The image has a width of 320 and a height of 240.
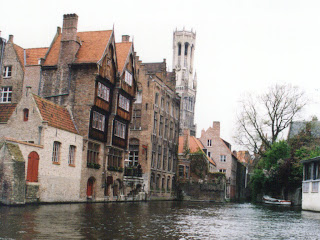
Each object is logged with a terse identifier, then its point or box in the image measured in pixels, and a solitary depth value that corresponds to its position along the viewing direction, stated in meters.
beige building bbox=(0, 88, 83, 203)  29.16
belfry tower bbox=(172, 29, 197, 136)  166.00
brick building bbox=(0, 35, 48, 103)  38.72
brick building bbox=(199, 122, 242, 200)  80.56
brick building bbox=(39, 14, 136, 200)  36.72
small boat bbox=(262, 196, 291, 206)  53.28
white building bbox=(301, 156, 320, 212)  36.47
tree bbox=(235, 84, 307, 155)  55.28
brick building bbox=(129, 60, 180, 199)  53.34
